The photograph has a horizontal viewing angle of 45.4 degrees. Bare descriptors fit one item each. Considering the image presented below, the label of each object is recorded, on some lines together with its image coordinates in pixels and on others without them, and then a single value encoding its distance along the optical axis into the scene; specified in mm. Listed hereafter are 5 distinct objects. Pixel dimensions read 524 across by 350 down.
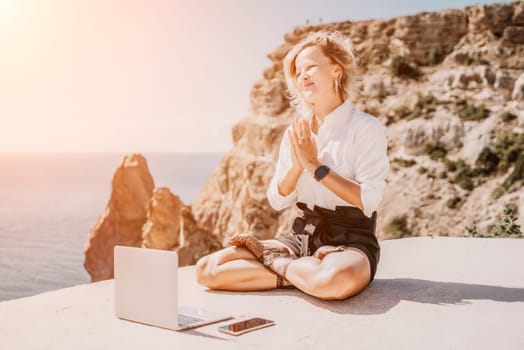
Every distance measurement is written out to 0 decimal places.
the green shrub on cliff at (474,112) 28281
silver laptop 3309
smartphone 3256
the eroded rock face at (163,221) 38719
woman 3814
